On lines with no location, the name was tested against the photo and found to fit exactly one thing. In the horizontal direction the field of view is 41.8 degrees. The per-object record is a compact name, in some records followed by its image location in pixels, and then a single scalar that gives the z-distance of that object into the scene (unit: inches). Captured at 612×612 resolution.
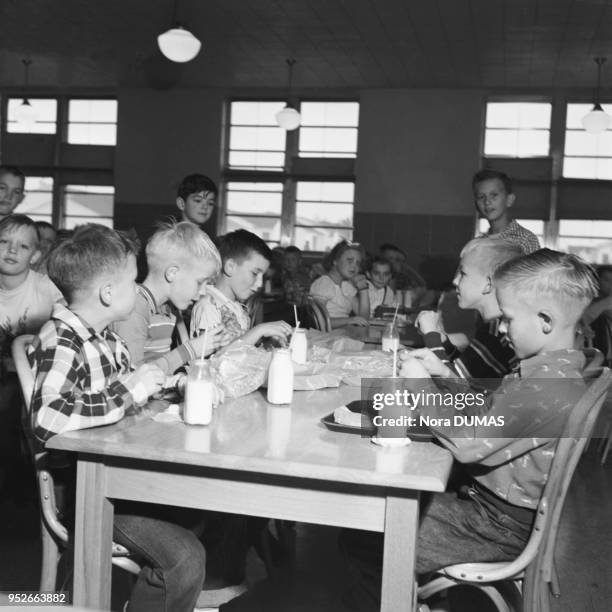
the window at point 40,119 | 444.8
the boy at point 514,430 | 63.0
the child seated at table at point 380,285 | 249.1
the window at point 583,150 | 379.6
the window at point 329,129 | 409.7
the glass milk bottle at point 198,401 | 65.5
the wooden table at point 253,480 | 55.7
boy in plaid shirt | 62.8
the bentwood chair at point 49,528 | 67.4
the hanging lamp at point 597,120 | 317.1
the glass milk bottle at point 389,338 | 110.0
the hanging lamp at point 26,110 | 390.9
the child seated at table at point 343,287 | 225.9
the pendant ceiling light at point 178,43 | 241.6
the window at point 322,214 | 411.8
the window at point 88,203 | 439.2
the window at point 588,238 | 376.5
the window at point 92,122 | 437.1
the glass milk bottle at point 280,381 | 78.3
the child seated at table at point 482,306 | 103.2
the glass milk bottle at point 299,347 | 101.0
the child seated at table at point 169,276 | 98.9
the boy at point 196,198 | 144.5
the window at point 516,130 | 388.2
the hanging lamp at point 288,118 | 342.6
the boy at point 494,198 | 155.7
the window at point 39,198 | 443.8
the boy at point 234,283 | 113.7
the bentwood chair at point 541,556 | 60.1
